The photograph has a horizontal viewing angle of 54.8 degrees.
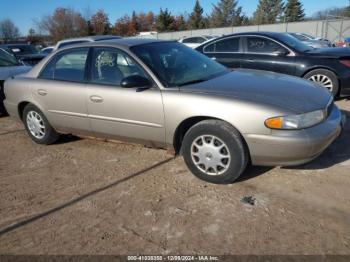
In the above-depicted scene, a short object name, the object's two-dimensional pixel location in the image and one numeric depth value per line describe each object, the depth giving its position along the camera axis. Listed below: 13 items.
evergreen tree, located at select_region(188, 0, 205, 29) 66.19
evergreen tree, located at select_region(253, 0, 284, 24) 69.91
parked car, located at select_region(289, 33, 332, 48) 16.78
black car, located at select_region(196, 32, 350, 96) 6.27
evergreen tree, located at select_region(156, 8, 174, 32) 64.18
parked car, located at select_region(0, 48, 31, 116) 7.10
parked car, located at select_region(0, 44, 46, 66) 14.44
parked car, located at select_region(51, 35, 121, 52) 10.16
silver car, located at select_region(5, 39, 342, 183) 3.25
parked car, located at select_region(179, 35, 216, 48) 19.30
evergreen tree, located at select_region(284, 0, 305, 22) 65.19
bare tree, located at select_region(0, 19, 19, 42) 59.39
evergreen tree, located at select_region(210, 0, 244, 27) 72.19
